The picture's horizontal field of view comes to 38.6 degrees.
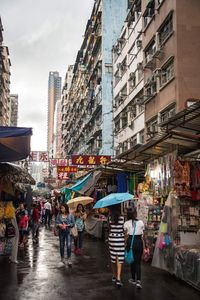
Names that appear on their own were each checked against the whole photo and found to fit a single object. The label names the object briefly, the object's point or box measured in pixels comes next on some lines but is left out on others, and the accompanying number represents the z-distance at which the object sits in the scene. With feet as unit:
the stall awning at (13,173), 27.05
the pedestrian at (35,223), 44.87
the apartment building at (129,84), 65.11
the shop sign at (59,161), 78.18
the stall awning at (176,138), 20.83
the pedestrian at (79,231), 34.67
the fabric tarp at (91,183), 47.24
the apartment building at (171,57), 47.64
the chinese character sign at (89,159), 57.07
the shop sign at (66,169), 72.01
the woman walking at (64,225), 27.73
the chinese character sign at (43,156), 79.94
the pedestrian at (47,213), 72.96
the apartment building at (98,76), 90.03
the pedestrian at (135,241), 20.53
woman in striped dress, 20.72
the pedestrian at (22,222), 35.37
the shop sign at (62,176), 83.70
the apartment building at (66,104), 195.54
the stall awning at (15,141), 19.77
